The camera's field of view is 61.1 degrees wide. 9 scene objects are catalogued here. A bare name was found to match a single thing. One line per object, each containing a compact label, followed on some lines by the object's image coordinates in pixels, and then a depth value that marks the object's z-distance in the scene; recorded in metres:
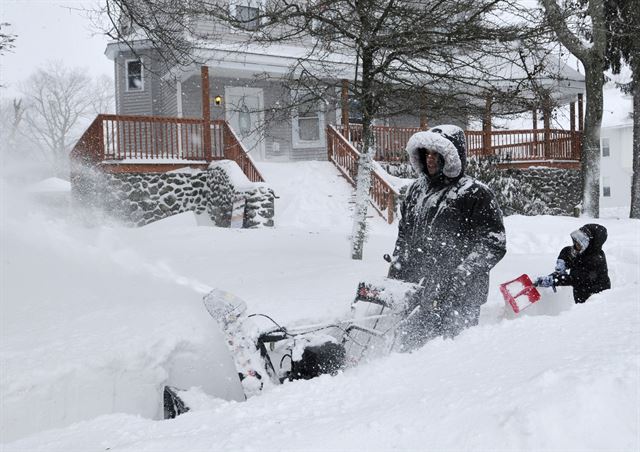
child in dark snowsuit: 5.15
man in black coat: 3.57
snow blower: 3.37
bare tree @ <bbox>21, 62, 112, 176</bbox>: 51.31
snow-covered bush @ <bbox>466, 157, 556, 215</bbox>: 15.63
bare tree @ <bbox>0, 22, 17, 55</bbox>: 7.95
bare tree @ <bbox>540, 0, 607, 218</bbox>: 14.91
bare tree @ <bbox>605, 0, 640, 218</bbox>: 15.50
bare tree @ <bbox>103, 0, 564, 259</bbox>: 5.86
